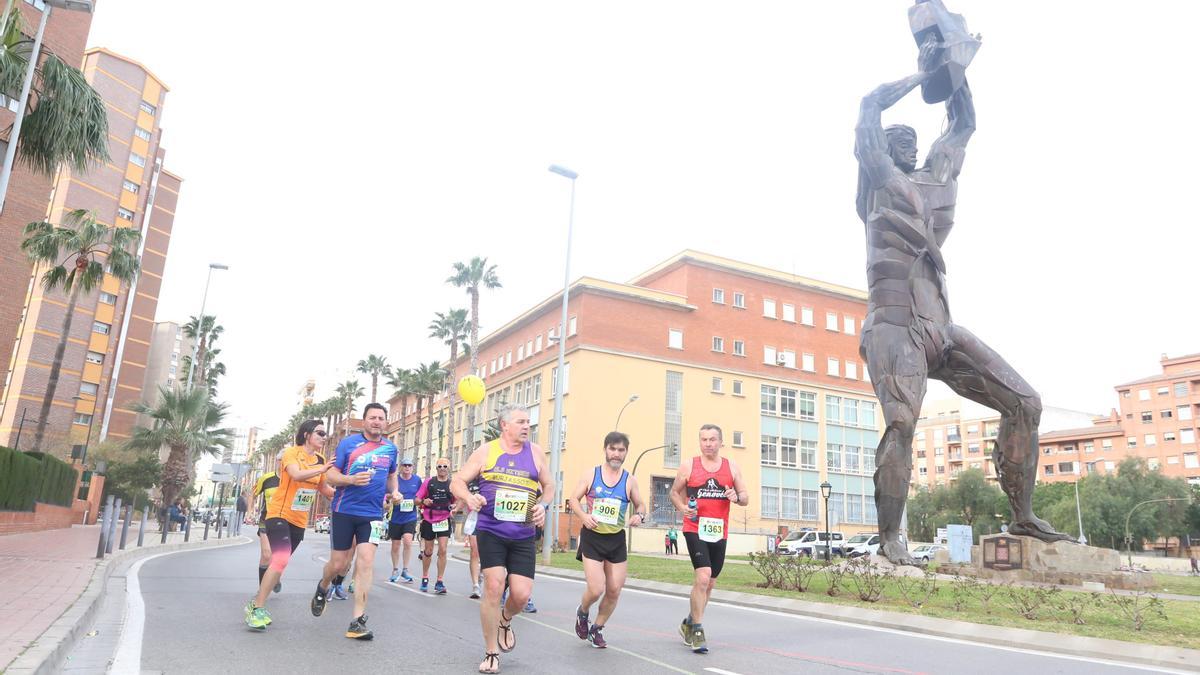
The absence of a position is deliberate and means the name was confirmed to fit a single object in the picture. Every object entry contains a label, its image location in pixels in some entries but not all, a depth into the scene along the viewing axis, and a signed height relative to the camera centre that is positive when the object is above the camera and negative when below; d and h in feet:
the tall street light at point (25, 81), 49.87 +26.10
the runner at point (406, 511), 41.09 -0.24
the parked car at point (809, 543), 134.41 -2.49
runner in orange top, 25.92 +0.09
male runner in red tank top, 24.52 +0.44
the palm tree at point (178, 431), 117.50 +9.19
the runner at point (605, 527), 23.70 -0.30
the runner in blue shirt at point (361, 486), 25.30 +0.54
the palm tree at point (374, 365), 259.19 +44.47
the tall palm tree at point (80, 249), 90.63 +27.98
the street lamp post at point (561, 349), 86.70 +18.35
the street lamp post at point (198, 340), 134.10 +33.21
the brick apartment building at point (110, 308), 185.57 +46.95
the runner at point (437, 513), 40.78 -0.29
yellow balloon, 41.88 +6.29
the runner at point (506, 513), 19.86 -0.03
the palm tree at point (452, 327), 196.85 +44.49
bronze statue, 50.88 +15.32
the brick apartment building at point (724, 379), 176.96 +33.94
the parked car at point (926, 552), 128.51 -2.87
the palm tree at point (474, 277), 175.73 +50.55
